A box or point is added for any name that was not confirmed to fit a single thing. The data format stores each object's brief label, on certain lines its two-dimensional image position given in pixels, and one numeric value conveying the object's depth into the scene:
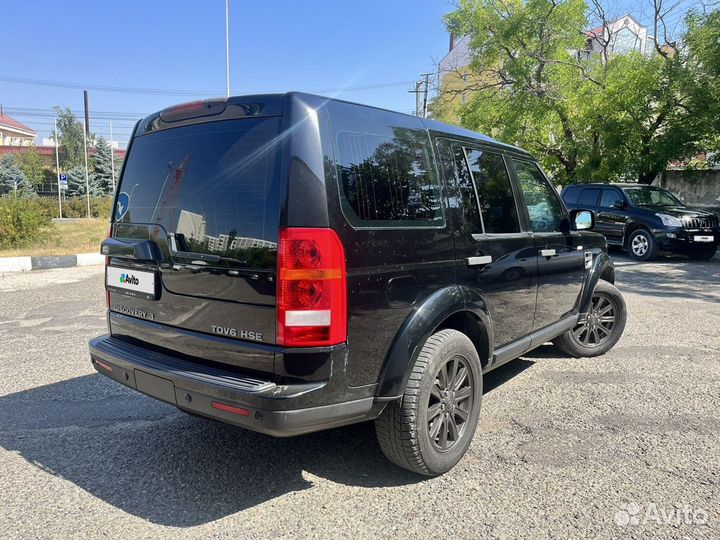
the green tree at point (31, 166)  51.69
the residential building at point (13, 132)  82.50
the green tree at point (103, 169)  50.91
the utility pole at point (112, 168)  47.94
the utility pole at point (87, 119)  58.84
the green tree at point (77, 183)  48.28
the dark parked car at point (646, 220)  11.20
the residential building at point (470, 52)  17.84
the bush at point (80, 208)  32.03
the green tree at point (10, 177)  46.28
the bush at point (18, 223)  12.80
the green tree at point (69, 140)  57.16
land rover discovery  2.28
